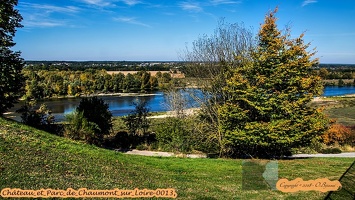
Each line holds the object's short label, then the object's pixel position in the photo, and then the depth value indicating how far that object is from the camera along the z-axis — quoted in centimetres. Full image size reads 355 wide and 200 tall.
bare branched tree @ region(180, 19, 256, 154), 2050
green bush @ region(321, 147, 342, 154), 2608
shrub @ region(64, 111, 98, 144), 2238
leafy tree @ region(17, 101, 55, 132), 2344
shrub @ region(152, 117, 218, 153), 2205
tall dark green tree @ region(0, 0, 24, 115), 1747
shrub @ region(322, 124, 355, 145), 3002
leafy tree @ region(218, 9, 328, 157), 1753
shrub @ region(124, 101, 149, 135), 2958
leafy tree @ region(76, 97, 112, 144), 2547
